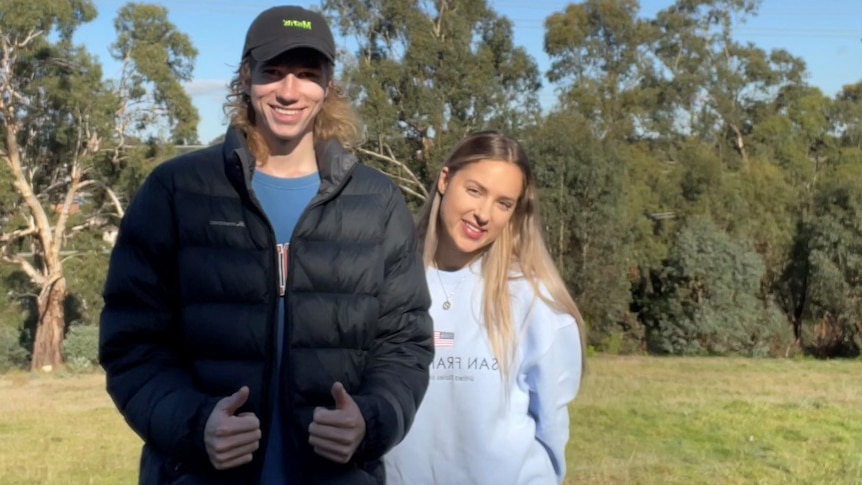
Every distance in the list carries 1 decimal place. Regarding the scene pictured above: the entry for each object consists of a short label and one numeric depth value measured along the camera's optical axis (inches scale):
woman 78.7
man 58.5
